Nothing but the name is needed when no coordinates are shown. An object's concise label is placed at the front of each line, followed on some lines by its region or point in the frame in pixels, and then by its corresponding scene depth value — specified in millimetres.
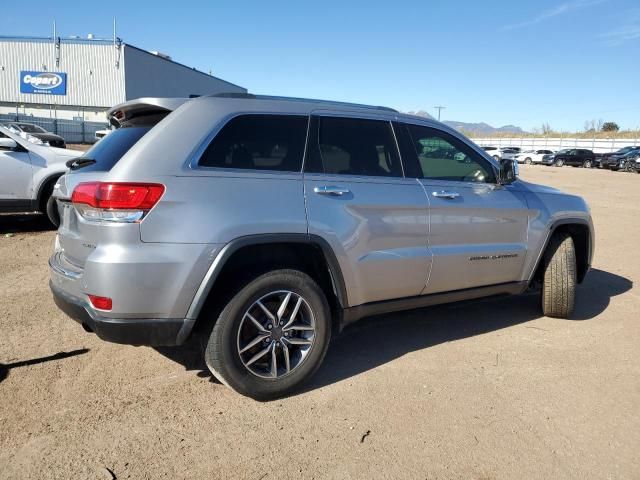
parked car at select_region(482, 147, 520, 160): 43638
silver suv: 2834
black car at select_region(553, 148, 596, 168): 42219
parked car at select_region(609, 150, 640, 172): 36719
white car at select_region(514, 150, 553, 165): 46938
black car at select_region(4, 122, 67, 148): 20119
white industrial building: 44656
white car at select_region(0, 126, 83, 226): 7867
